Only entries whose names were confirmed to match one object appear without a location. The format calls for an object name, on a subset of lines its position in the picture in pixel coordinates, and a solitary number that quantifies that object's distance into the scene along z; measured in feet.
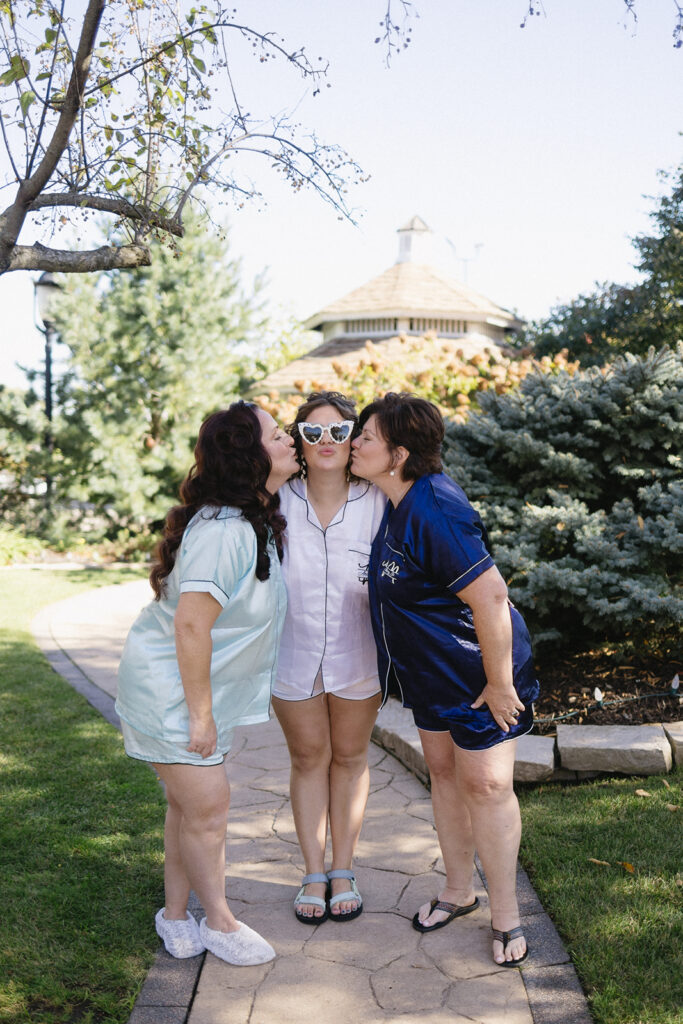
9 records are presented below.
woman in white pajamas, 9.90
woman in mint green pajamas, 8.54
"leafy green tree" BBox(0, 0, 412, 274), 12.22
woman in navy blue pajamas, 8.79
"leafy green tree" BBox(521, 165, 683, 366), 35.45
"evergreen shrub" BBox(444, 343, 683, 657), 15.67
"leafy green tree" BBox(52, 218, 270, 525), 47.75
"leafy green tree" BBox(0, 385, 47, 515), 47.19
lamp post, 46.24
